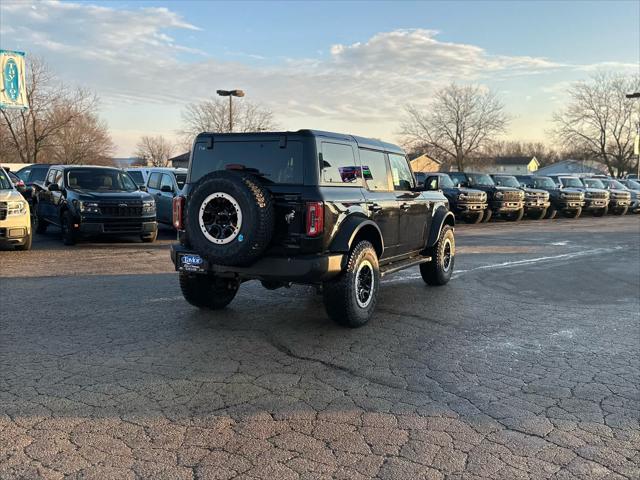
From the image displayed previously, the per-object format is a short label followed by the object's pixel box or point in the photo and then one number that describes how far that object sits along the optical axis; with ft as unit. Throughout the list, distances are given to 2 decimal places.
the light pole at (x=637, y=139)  127.73
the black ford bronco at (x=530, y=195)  76.84
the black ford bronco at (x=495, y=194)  71.77
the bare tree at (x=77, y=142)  155.12
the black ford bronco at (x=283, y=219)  17.85
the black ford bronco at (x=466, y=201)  67.00
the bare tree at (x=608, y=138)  192.03
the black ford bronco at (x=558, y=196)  81.66
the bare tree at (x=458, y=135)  180.04
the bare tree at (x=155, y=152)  279.69
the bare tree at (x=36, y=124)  149.38
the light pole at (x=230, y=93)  100.83
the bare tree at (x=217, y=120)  151.94
